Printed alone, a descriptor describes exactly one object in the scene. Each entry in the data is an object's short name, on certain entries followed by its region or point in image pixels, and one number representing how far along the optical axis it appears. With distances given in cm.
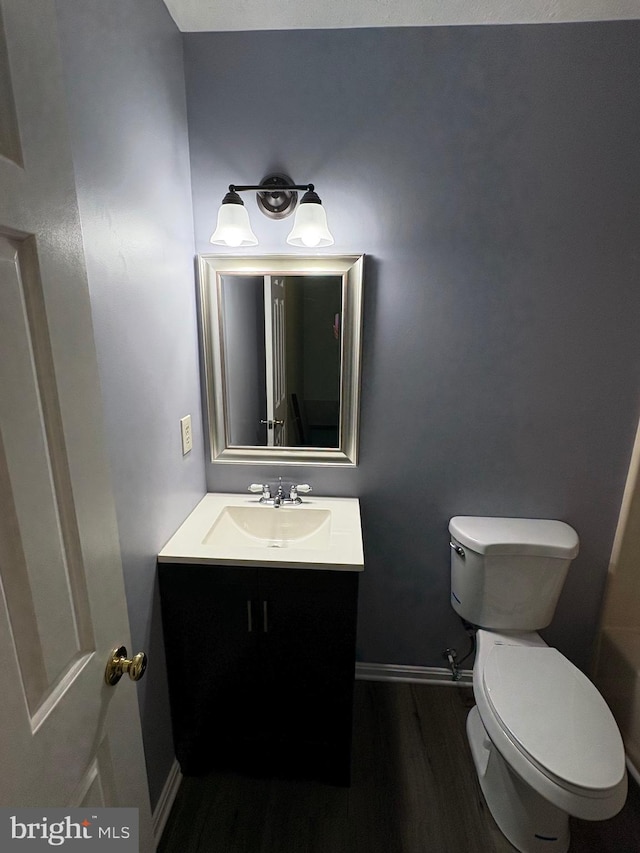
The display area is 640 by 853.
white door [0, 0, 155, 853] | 51
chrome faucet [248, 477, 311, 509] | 162
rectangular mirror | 153
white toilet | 108
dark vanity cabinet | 129
